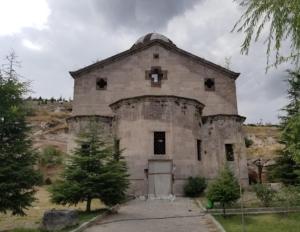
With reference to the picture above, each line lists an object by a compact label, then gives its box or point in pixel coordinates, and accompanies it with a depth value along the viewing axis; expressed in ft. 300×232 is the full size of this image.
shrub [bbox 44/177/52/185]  103.14
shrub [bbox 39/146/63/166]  121.60
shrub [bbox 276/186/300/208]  57.00
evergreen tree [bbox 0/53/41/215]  48.30
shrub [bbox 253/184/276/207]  58.90
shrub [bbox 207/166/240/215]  54.03
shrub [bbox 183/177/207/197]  77.82
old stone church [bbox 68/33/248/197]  79.61
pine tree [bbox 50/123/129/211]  55.36
